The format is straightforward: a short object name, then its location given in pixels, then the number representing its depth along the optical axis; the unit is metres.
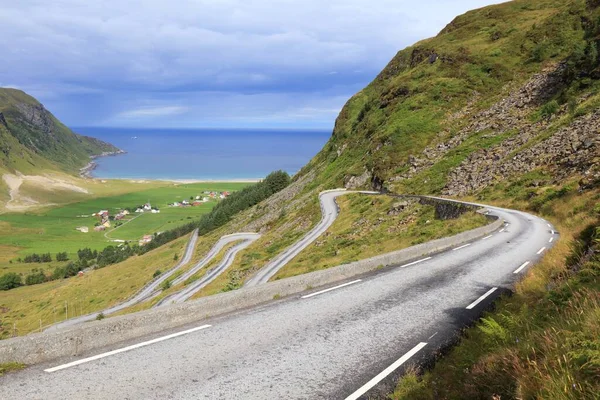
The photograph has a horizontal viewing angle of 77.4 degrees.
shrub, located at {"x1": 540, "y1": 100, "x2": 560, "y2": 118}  47.75
